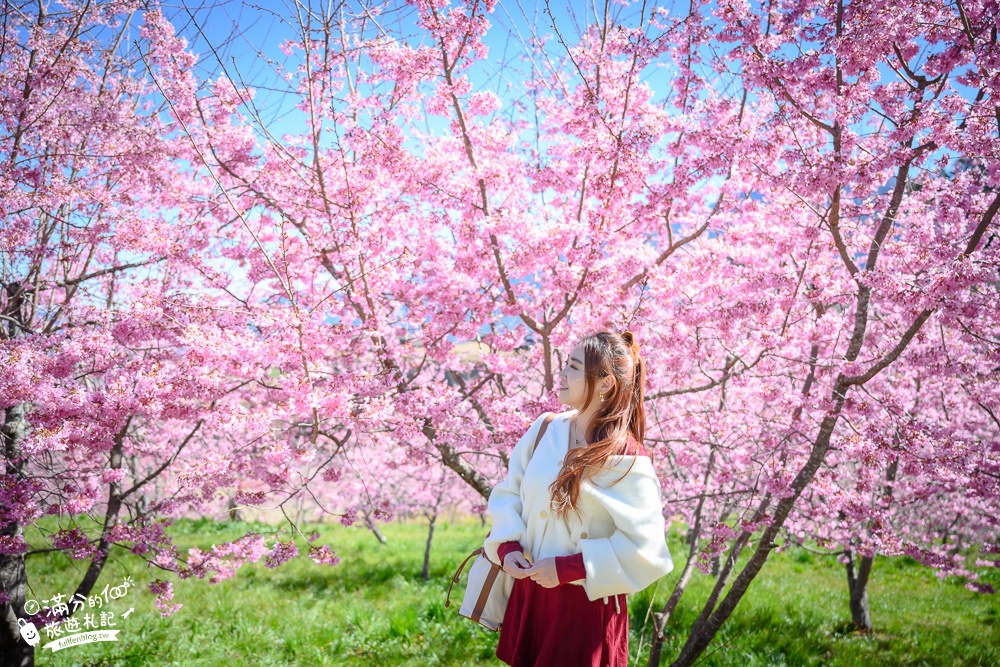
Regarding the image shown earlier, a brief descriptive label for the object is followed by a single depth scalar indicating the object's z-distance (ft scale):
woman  6.11
